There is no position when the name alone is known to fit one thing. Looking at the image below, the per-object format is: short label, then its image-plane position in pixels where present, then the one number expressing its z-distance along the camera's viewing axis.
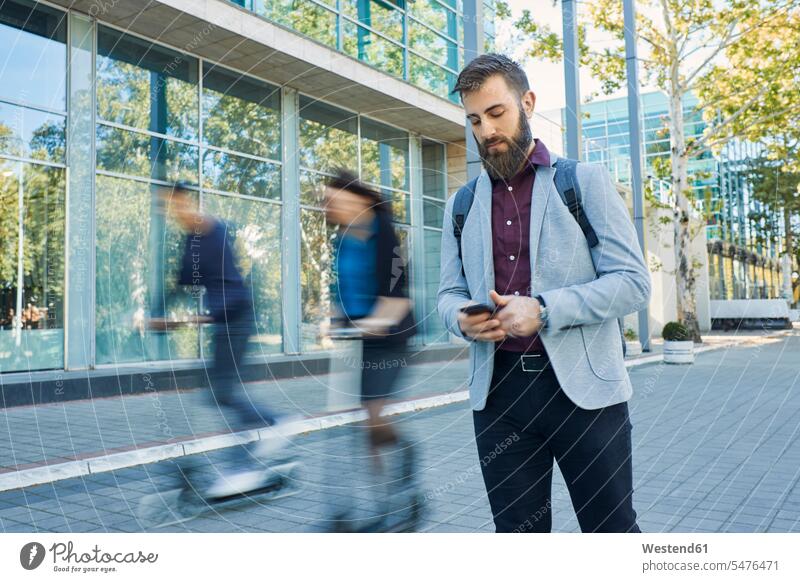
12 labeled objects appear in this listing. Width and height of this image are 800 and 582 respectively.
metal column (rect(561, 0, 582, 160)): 6.60
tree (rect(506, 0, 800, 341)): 14.12
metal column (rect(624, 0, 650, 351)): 12.65
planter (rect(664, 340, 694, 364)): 13.39
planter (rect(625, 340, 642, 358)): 14.81
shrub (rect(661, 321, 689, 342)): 13.98
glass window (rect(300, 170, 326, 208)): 10.95
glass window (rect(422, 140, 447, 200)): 14.14
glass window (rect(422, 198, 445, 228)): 14.00
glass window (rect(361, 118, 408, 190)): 11.08
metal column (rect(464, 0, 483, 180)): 4.85
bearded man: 1.53
